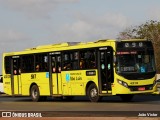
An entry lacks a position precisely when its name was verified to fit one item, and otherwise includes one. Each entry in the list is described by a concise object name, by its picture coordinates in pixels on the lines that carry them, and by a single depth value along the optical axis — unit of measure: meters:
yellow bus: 25.66
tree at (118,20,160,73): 79.06
